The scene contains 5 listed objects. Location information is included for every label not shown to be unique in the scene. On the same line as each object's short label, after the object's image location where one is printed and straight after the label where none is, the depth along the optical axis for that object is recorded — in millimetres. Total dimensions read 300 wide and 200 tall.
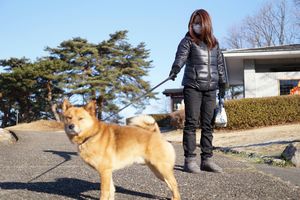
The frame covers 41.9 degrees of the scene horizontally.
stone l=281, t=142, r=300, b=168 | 7298
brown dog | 4133
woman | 5676
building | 20578
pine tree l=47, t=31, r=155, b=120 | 31859
